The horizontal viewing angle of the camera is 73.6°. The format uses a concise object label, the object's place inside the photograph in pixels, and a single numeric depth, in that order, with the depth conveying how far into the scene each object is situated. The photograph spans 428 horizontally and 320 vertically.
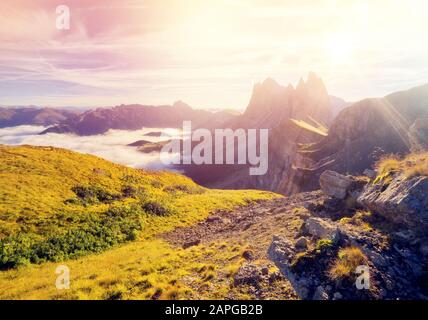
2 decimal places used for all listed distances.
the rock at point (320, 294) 11.63
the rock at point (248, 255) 18.20
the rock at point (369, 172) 26.46
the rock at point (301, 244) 15.46
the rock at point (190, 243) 28.60
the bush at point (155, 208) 42.62
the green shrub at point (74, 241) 24.64
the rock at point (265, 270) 14.69
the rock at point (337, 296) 11.42
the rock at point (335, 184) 23.15
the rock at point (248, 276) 14.41
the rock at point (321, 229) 14.82
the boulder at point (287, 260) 12.58
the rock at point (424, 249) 13.02
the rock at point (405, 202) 13.75
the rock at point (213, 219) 41.92
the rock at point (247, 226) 30.70
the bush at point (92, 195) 41.44
